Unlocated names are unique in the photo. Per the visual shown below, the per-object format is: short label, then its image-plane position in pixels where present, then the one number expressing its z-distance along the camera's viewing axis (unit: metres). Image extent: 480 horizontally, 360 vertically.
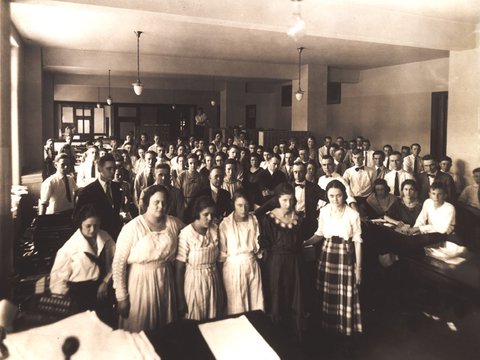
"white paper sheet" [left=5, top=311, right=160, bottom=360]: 2.54
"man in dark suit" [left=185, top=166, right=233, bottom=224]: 6.61
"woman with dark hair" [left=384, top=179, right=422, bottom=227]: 6.73
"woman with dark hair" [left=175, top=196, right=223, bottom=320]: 4.11
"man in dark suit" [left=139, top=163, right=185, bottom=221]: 6.49
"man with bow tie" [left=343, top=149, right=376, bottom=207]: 8.99
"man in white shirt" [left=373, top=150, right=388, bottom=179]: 9.25
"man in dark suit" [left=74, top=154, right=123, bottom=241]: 5.54
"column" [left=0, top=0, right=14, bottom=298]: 5.52
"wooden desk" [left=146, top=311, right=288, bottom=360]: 2.75
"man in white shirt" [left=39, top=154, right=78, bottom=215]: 7.10
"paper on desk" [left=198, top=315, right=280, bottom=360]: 2.74
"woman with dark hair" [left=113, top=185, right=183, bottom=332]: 3.88
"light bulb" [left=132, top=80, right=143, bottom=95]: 11.76
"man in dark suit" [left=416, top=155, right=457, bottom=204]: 8.85
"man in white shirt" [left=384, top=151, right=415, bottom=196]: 8.88
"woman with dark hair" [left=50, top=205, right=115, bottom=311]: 3.89
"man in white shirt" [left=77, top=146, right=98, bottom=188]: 9.52
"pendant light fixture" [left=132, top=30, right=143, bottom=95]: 11.76
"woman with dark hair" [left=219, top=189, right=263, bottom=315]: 4.39
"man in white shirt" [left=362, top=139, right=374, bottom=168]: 12.38
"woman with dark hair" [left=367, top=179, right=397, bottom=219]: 7.41
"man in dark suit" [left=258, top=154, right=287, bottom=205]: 8.26
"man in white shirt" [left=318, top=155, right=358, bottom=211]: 7.83
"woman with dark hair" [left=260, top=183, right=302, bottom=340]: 4.59
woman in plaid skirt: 4.84
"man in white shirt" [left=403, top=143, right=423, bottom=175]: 10.75
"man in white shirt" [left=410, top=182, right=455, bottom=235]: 6.20
